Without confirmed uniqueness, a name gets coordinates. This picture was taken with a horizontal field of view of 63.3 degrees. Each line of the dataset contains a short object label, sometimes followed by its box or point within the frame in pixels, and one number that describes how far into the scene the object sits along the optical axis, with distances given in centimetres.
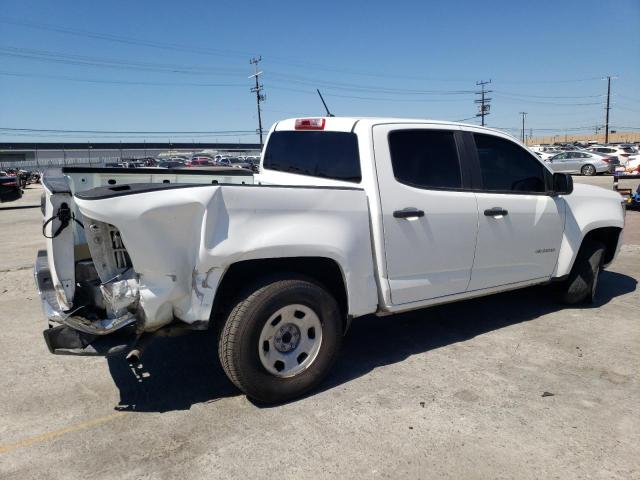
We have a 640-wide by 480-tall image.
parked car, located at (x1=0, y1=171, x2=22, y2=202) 2069
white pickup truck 307
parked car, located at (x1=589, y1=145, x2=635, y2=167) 3224
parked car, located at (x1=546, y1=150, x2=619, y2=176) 3088
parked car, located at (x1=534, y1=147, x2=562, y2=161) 3908
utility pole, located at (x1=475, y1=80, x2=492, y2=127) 7398
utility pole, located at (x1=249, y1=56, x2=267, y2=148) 6275
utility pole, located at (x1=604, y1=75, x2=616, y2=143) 8412
